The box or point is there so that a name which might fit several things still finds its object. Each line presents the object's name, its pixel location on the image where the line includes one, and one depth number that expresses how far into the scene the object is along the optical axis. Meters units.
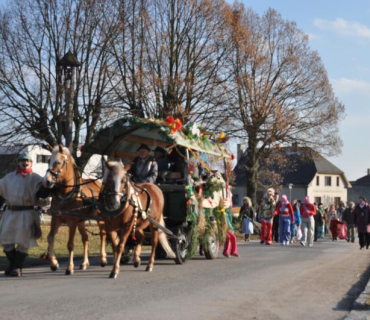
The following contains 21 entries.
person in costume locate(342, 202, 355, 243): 30.17
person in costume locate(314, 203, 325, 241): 32.09
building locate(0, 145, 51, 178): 33.06
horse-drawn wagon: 14.16
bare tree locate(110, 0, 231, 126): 32.75
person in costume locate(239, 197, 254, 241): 28.26
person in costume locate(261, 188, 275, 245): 25.23
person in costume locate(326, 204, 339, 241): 32.56
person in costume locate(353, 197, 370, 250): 24.00
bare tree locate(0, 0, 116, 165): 32.06
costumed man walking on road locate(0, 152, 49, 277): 12.07
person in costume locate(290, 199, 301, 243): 25.66
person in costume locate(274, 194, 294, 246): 24.81
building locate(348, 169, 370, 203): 99.88
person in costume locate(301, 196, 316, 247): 25.28
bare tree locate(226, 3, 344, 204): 36.34
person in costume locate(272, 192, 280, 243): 29.31
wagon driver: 14.38
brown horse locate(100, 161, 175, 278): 12.06
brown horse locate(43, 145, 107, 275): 12.06
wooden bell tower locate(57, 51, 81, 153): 21.53
